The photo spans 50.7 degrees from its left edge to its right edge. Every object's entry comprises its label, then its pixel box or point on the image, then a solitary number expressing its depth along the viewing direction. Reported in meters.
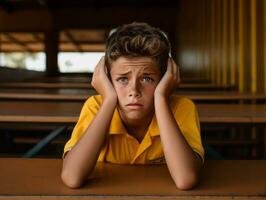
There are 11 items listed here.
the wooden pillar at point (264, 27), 2.19
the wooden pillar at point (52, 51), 7.36
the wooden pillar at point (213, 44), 3.72
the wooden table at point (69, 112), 1.07
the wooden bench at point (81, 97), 1.60
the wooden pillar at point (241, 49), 2.66
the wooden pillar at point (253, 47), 2.37
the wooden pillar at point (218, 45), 3.49
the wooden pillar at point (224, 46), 3.25
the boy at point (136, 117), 0.68
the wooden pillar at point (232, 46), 2.93
